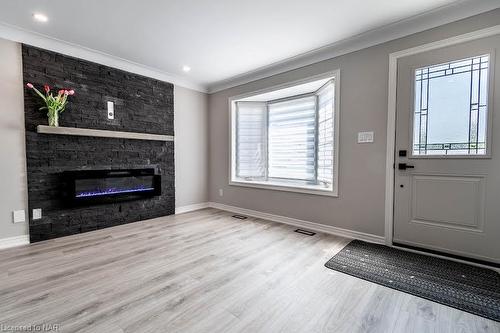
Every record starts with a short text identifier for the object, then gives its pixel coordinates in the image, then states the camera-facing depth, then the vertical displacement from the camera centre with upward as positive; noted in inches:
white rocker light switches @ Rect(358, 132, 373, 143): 110.7 +10.4
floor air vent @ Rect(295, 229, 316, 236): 124.2 -41.6
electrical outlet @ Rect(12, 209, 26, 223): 105.9 -27.8
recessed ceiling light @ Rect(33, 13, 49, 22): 93.7 +58.8
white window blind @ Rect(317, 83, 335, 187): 132.1 +14.1
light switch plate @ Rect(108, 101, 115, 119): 135.3 +28.5
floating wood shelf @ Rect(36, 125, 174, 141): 110.0 +13.6
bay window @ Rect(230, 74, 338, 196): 135.9 +13.9
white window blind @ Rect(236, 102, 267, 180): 177.5 +14.7
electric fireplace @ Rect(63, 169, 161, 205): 120.1 -16.8
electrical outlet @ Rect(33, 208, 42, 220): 110.6 -27.7
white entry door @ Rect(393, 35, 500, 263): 83.9 +3.0
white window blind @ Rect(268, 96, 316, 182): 152.6 +13.5
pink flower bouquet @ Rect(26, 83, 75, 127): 109.5 +27.0
